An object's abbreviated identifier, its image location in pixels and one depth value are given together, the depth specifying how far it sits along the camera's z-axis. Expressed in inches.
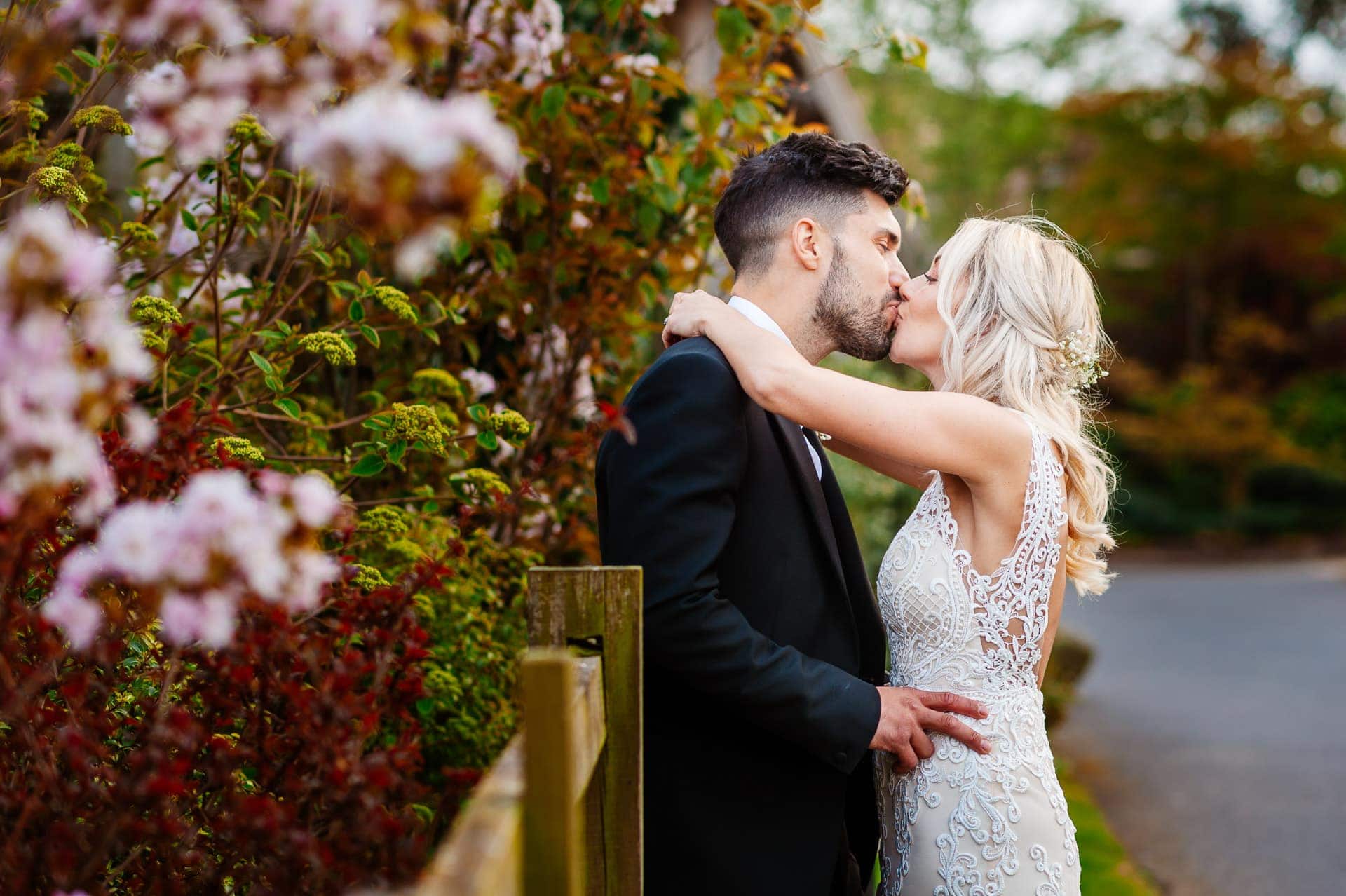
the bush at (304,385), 41.2
